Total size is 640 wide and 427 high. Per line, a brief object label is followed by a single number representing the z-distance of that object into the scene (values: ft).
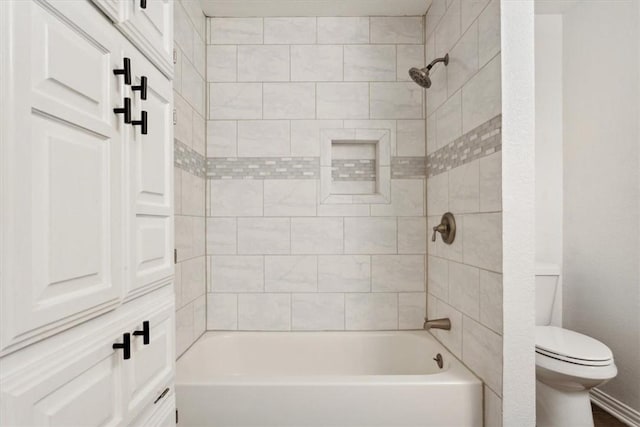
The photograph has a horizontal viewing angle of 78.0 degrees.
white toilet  5.97
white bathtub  5.30
